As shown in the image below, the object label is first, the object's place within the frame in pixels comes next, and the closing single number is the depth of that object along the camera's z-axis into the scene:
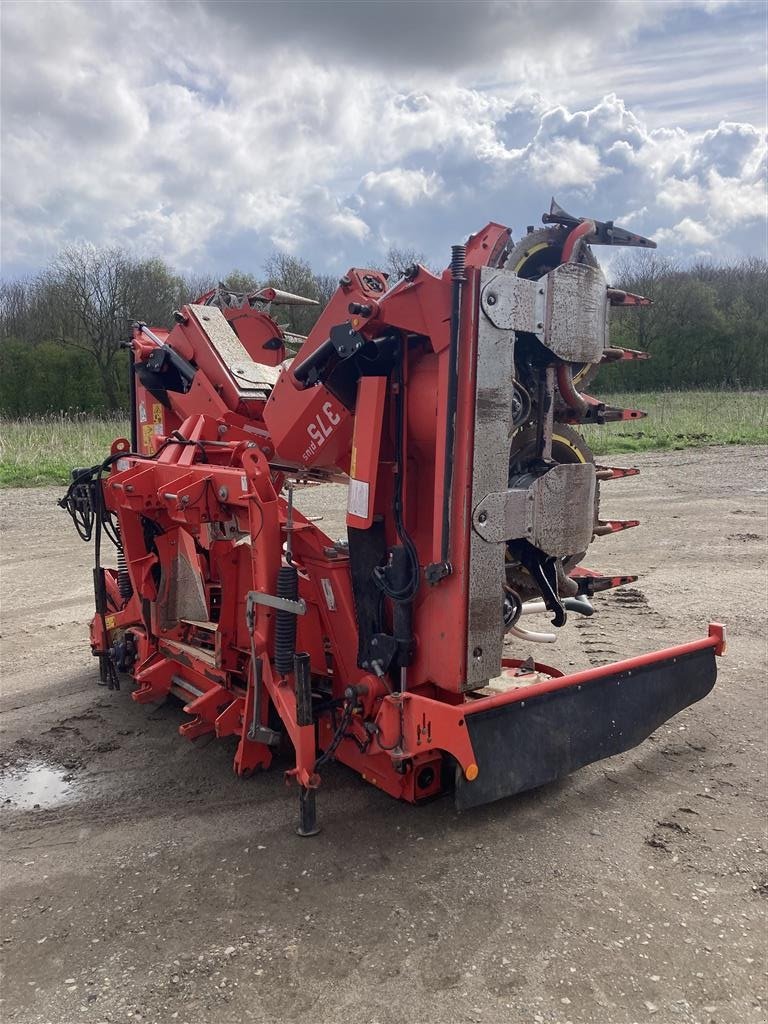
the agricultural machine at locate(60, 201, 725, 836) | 2.83
